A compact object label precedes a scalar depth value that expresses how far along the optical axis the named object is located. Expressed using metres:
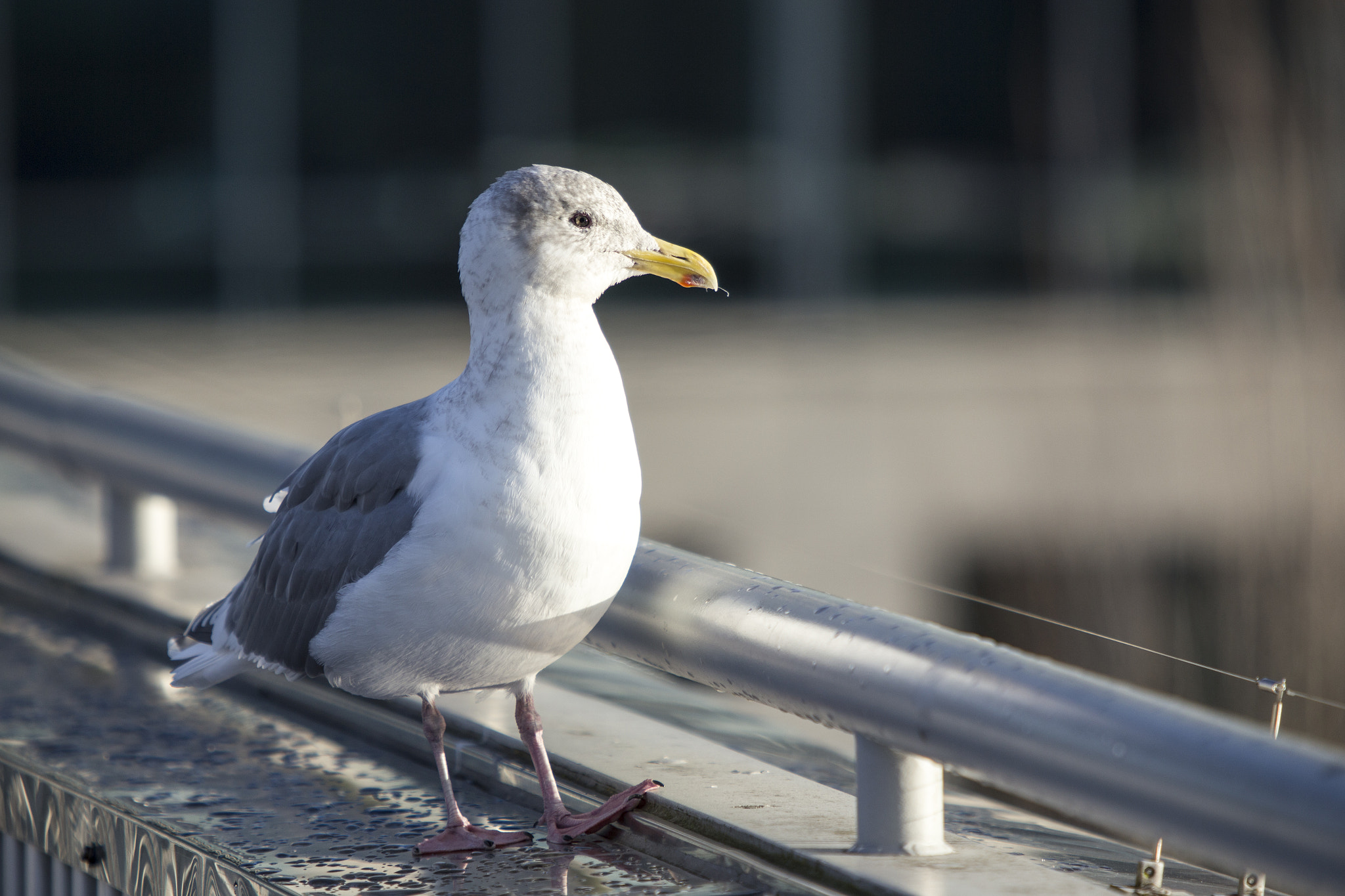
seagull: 4.74
